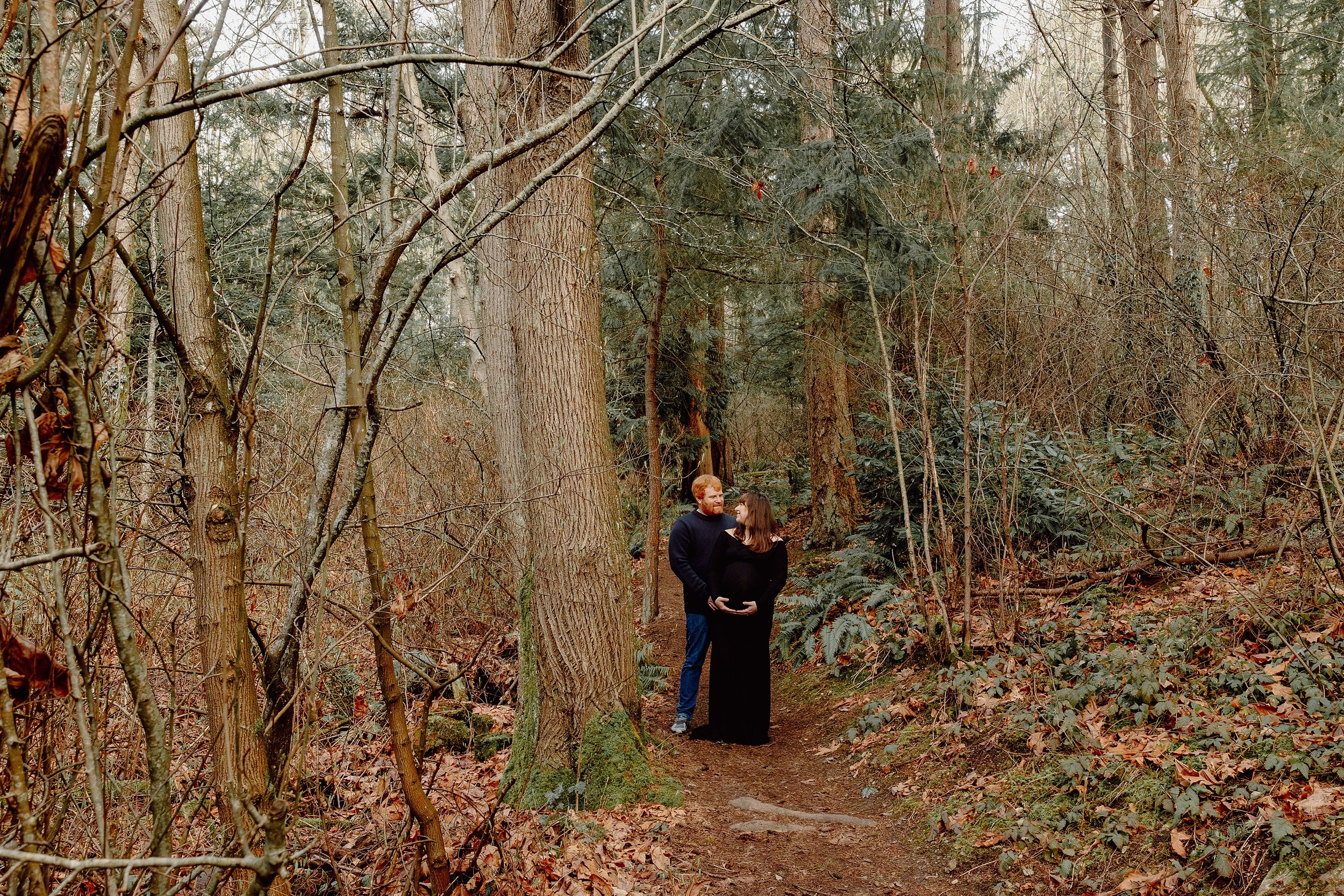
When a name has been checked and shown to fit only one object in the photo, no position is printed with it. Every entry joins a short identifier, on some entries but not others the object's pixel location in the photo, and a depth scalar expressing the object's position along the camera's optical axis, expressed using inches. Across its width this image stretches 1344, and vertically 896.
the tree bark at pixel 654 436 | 399.9
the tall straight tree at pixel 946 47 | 390.0
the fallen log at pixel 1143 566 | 254.4
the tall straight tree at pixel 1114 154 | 331.0
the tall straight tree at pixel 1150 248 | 320.8
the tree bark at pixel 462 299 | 436.1
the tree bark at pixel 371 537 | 103.3
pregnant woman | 264.1
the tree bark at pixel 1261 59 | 481.9
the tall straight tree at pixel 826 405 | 435.5
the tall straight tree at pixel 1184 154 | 304.7
